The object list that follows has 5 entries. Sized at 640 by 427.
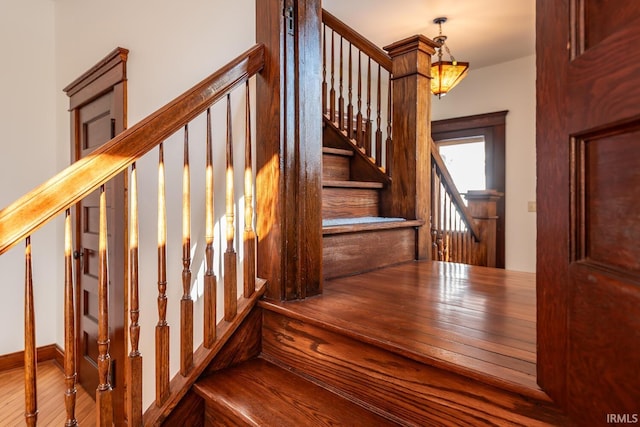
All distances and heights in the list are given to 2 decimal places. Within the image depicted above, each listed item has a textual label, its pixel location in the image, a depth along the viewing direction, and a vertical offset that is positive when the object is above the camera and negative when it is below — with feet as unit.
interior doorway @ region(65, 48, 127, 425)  7.84 -0.29
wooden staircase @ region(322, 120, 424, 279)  5.72 -0.19
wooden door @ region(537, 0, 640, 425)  1.85 +0.01
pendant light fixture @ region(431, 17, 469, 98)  10.15 +3.72
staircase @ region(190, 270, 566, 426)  2.67 -1.49
